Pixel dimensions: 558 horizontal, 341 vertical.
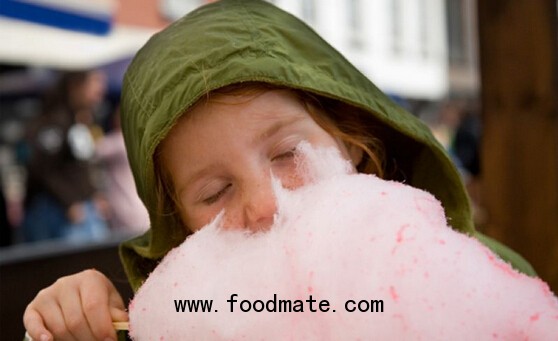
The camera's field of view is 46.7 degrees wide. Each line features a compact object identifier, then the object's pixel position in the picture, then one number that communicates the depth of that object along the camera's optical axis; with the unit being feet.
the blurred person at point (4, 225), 8.44
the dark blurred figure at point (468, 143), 10.32
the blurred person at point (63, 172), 8.19
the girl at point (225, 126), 2.42
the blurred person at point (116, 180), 8.68
